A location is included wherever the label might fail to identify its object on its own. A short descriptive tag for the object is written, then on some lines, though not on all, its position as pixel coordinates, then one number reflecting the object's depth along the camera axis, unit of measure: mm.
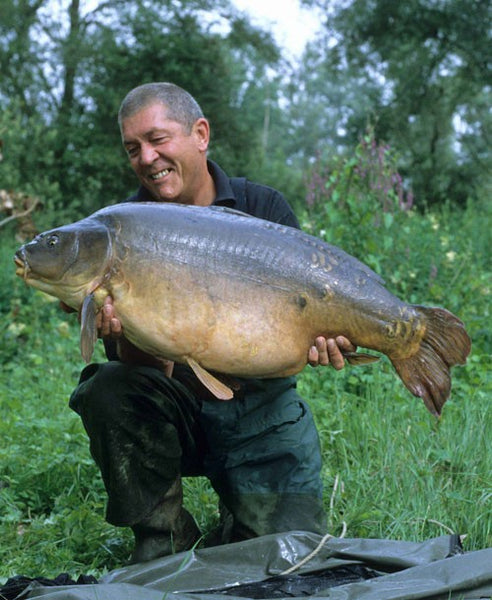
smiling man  2576
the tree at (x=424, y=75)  15203
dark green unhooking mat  1985
